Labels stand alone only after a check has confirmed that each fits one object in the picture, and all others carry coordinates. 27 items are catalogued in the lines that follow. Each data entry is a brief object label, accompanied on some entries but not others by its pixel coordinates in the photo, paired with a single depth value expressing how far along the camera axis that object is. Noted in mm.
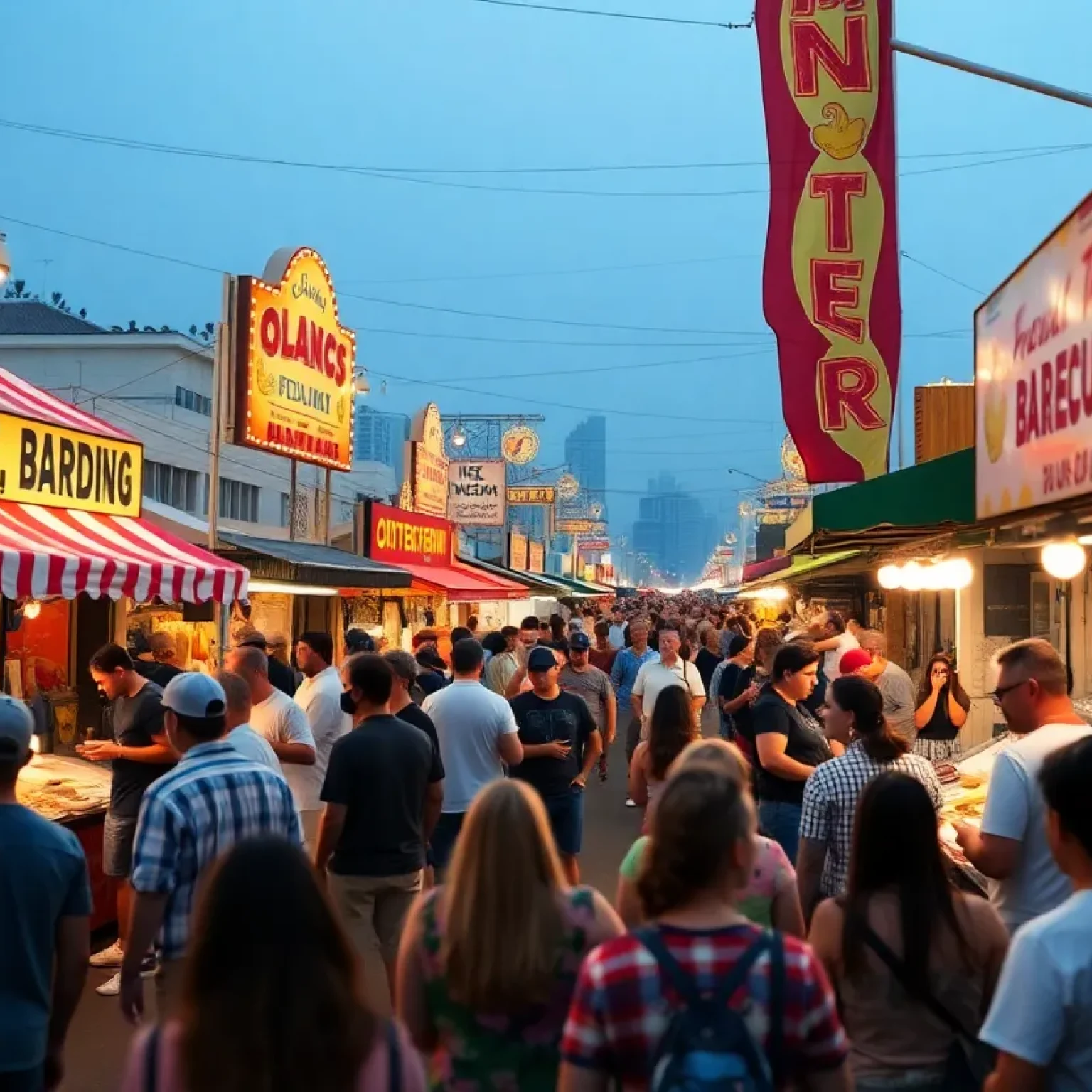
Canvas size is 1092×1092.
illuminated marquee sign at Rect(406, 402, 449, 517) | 28203
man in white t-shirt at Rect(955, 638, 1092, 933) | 4395
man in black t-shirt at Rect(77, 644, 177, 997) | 7113
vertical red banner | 11961
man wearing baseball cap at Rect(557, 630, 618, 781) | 11672
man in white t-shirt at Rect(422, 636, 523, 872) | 7688
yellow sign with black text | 9508
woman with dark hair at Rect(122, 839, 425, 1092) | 2314
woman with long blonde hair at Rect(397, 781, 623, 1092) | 3156
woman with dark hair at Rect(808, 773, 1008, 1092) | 3439
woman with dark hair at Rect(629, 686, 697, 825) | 5840
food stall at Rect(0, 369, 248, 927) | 8273
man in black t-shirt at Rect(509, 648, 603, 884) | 8398
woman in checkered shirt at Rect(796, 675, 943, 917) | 5238
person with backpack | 2676
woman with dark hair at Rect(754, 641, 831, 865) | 6898
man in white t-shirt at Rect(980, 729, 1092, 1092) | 2615
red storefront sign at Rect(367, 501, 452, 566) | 20953
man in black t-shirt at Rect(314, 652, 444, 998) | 5949
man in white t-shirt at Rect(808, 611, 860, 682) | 13047
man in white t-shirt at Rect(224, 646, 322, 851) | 7148
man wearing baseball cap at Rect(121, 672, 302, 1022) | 4434
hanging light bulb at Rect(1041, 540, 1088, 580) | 7812
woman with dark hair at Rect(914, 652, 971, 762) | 10758
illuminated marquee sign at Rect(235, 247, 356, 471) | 17703
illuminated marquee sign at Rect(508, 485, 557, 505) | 53031
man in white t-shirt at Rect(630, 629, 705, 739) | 11844
